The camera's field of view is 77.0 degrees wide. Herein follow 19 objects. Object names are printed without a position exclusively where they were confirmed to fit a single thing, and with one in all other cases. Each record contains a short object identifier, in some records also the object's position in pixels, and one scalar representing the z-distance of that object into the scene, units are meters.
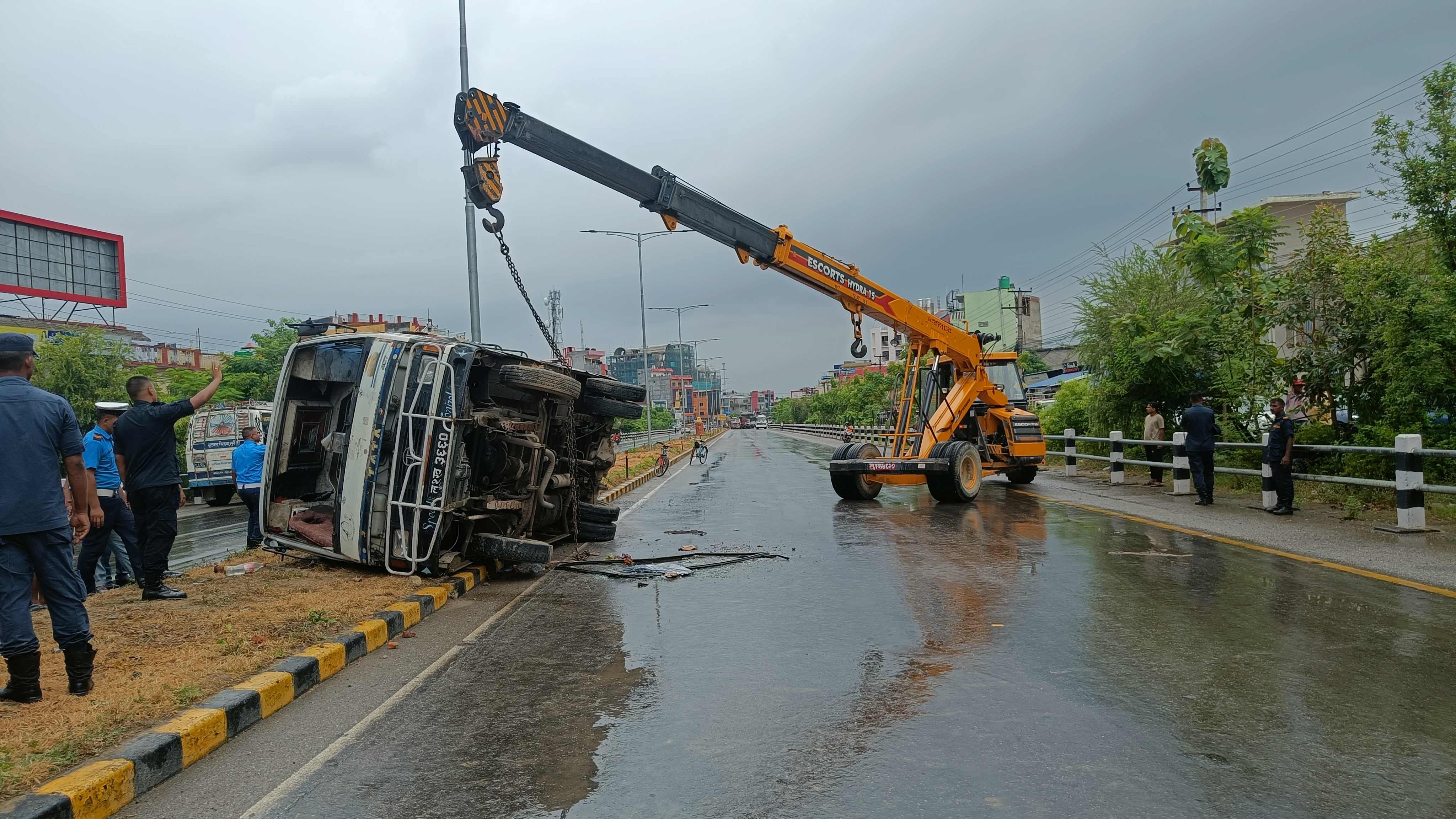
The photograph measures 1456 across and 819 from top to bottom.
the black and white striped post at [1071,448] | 21.07
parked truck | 21.95
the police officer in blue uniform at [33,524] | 4.91
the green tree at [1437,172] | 11.97
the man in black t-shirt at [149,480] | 7.88
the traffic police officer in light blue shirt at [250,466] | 12.16
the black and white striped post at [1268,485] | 12.84
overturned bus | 8.54
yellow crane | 11.16
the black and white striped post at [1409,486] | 10.30
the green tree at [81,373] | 28.14
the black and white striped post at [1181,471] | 15.32
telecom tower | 56.88
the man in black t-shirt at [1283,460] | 12.27
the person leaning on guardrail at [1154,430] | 17.89
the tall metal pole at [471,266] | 16.83
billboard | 44.53
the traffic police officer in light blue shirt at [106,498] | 8.28
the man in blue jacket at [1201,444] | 14.05
